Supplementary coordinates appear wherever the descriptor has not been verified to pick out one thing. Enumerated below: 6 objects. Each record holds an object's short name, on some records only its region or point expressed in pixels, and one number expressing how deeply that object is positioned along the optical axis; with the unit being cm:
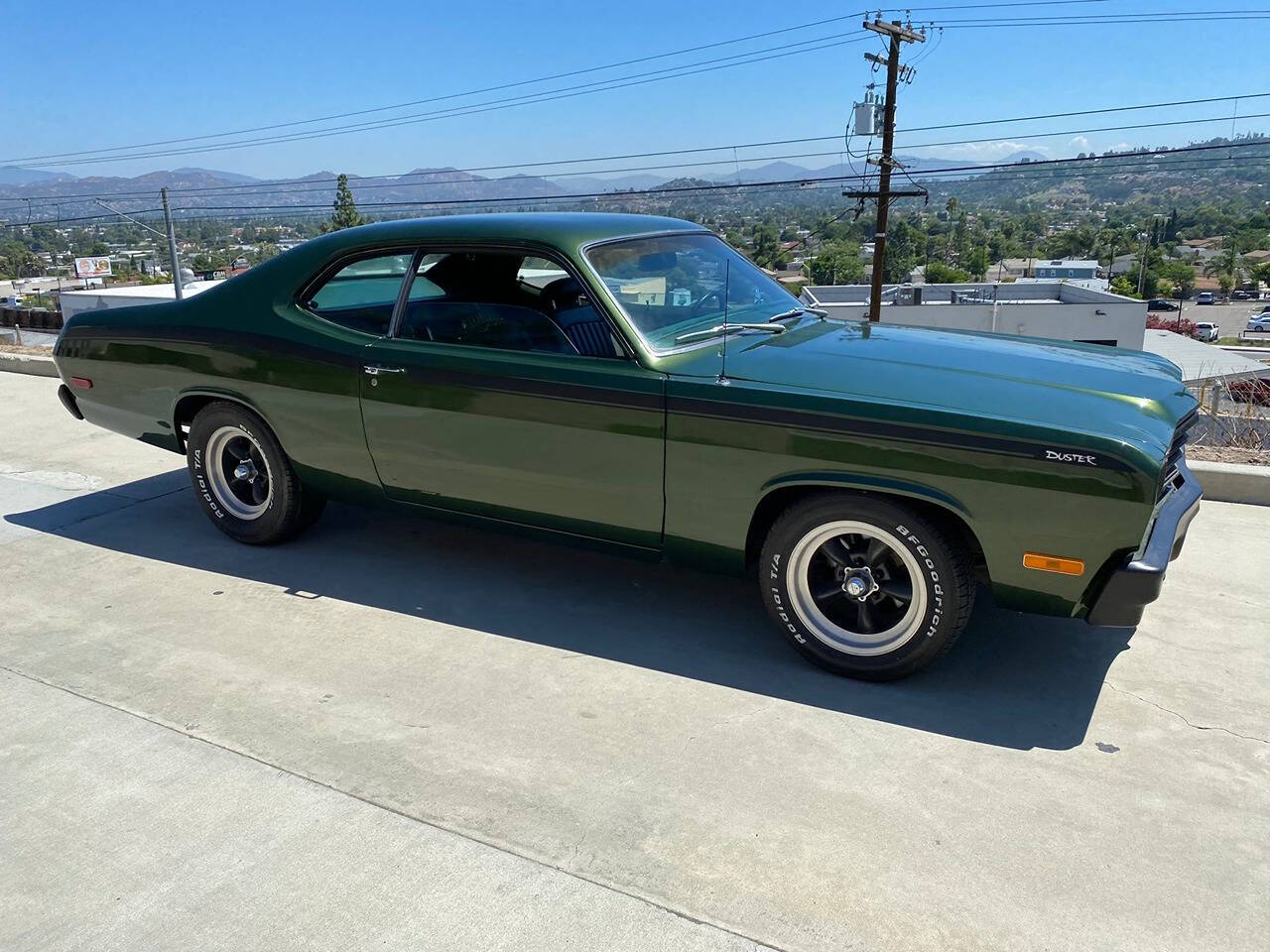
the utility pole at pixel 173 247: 3412
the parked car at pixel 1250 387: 993
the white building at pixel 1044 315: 4116
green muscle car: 305
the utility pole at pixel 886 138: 2919
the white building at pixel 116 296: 3999
